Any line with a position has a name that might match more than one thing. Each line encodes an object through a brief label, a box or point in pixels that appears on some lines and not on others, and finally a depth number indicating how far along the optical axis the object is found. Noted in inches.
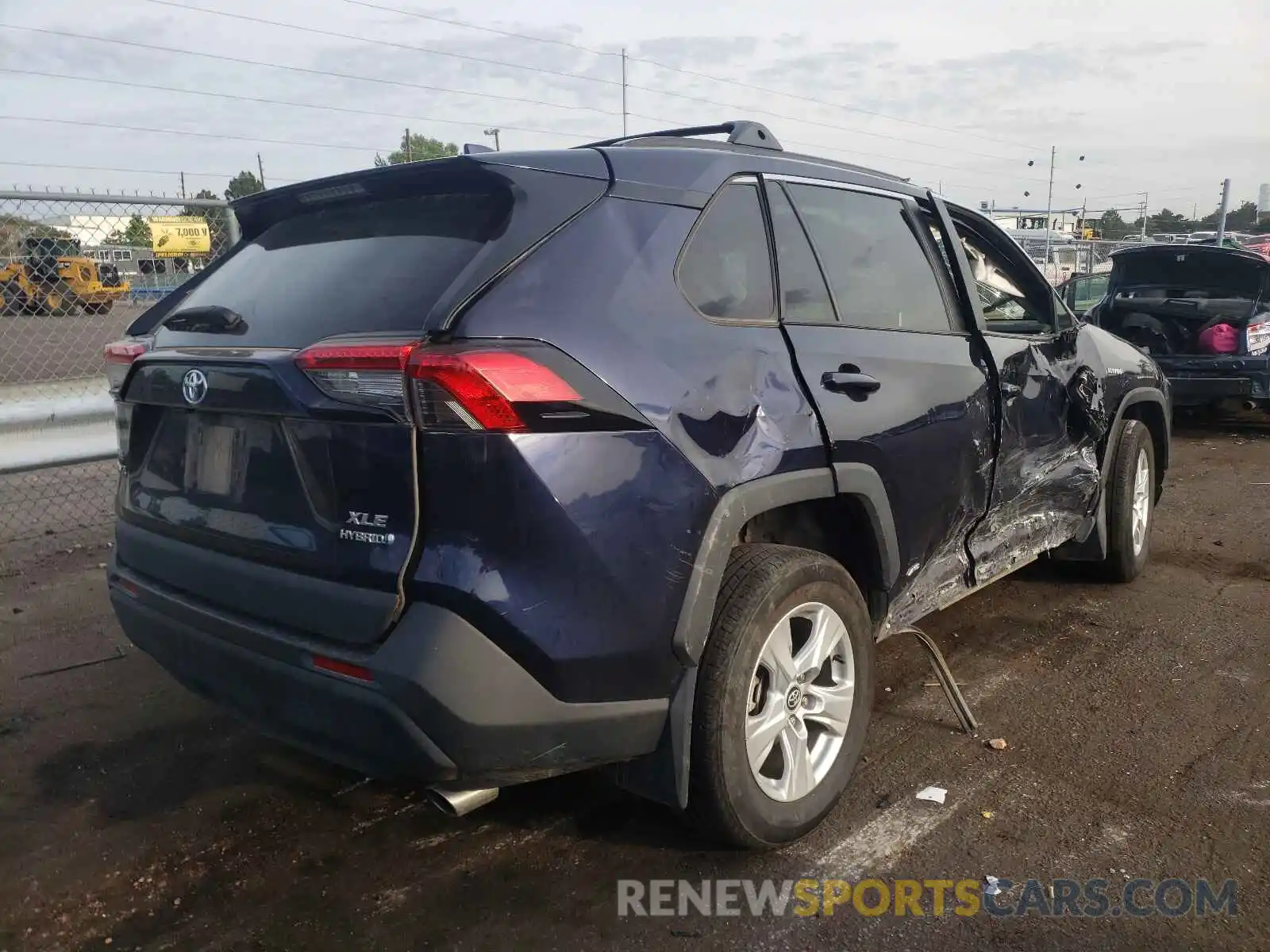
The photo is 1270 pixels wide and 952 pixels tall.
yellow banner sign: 245.8
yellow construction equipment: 230.8
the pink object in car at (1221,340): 360.2
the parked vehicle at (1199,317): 358.6
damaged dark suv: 84.5
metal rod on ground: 138.5
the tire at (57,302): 238.7
